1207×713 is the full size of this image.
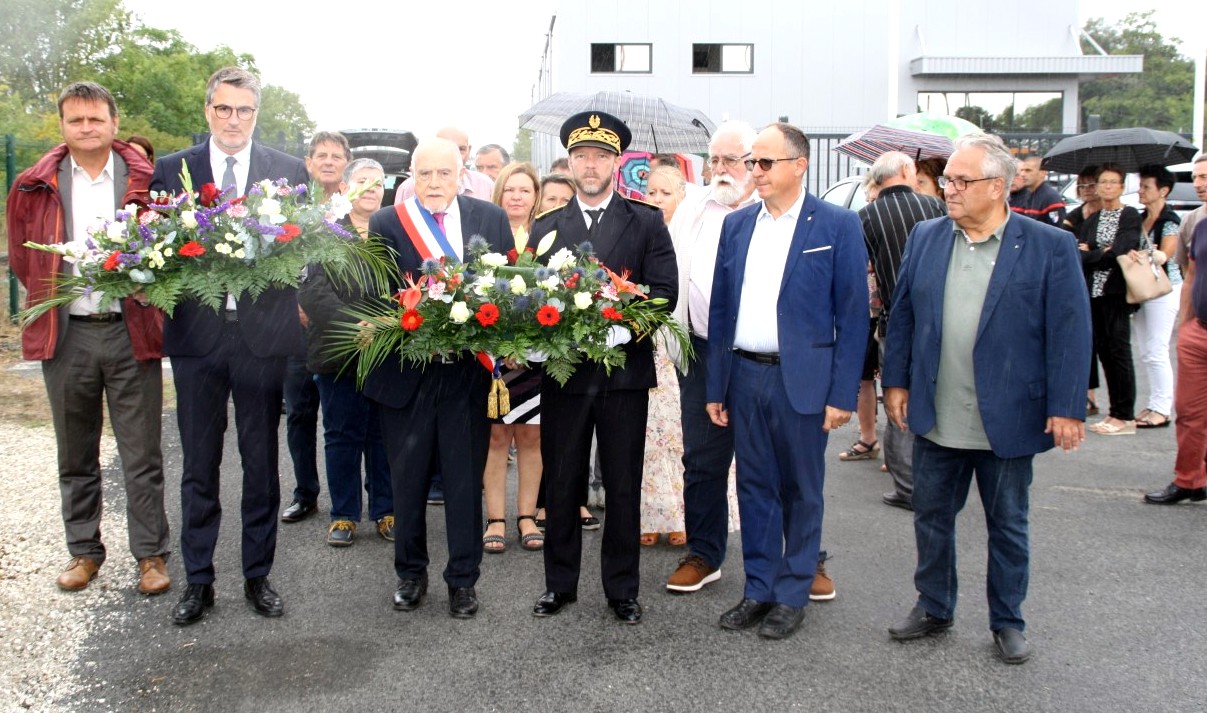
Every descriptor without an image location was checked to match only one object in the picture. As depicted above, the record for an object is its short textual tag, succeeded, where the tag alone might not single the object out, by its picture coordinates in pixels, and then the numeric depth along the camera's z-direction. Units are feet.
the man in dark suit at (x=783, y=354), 15.44
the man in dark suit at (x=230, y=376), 16.01
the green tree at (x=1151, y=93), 185.06
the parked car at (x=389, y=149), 51.79
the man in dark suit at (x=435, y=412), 16.17
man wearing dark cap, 16.22
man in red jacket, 17.12
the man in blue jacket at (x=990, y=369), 14.38
